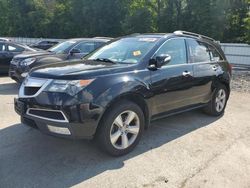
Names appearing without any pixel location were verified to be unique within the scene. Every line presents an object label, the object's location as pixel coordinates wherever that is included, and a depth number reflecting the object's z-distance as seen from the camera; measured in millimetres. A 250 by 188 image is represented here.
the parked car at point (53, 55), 6038
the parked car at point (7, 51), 7583
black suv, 2633
